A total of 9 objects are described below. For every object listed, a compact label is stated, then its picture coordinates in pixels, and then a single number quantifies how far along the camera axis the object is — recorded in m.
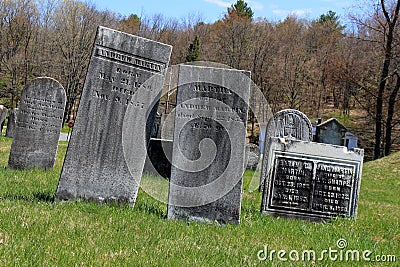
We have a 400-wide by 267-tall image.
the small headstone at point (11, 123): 22.72
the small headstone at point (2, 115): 23.36
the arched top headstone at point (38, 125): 9.46
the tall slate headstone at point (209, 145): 5.83
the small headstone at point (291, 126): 11.31
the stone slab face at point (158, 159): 11.69
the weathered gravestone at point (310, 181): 6.88
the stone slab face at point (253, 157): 15.88
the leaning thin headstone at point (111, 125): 6.15
